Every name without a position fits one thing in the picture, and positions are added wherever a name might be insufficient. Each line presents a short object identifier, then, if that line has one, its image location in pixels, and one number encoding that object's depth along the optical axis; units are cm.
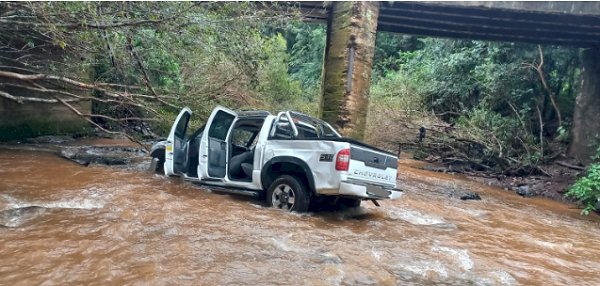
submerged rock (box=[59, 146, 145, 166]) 1068
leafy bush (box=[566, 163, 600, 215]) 1073
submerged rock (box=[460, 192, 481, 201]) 1073
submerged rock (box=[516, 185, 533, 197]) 1290
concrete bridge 1210
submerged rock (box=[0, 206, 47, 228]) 512
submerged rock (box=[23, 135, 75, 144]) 1363
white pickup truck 636
